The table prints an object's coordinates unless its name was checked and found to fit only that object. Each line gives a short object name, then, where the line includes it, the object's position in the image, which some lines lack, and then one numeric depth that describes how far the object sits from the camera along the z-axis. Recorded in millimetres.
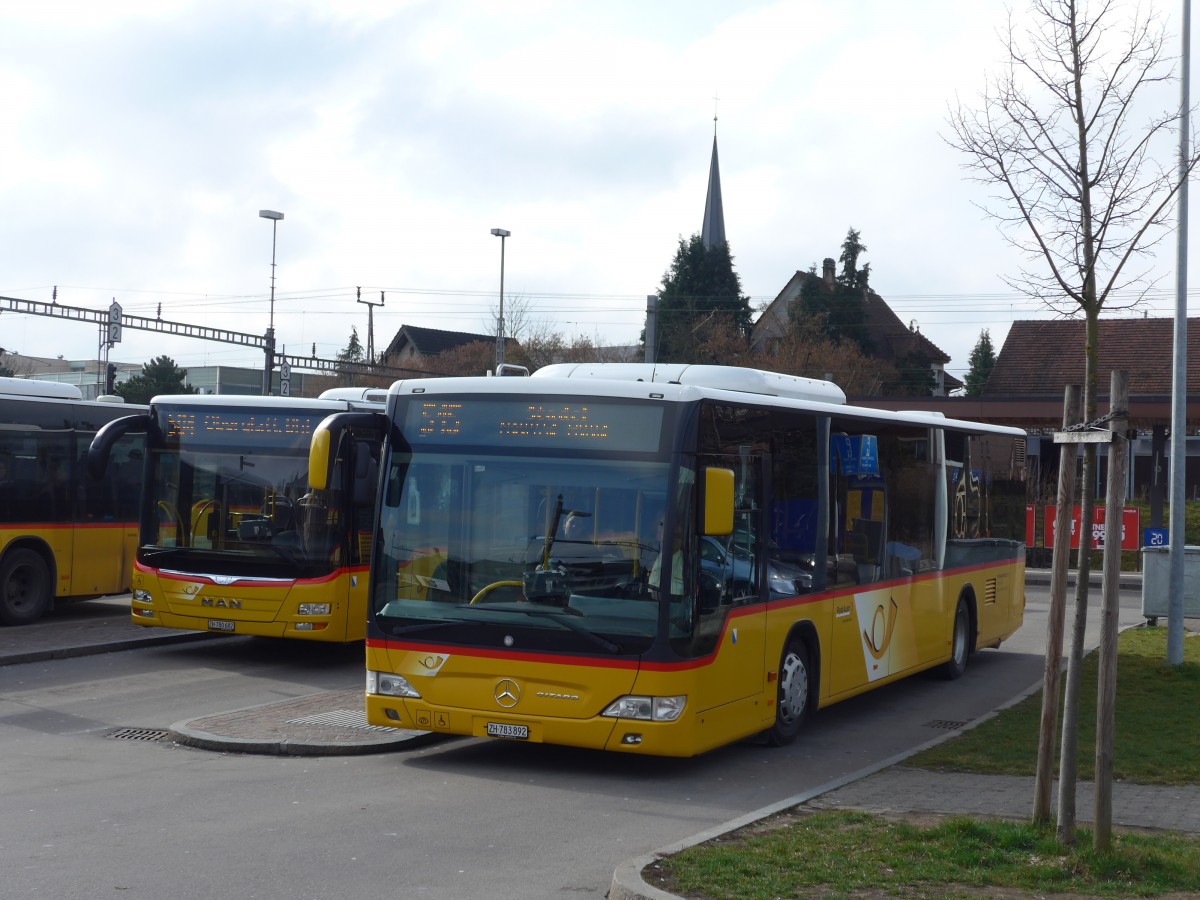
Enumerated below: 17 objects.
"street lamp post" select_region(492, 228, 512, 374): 51438
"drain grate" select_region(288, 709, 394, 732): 11156
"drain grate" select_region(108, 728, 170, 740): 10930
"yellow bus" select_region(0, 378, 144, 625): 17203
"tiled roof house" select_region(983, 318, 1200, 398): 55062
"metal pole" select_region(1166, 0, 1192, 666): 15648
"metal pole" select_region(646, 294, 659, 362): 26758
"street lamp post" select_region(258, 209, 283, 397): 43206
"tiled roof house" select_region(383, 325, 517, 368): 97750
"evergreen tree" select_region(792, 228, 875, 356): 69188
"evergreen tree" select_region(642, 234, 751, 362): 69125
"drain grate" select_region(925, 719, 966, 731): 12478
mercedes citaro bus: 9211
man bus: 14586
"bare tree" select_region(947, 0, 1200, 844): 7359
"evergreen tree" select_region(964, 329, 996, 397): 87794
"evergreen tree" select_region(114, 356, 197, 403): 59531
